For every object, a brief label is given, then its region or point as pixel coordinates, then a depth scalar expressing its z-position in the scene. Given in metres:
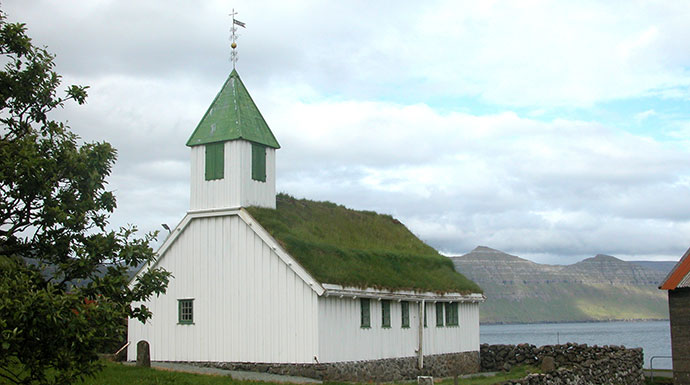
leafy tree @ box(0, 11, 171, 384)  13.02
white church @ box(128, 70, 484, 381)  28.34
